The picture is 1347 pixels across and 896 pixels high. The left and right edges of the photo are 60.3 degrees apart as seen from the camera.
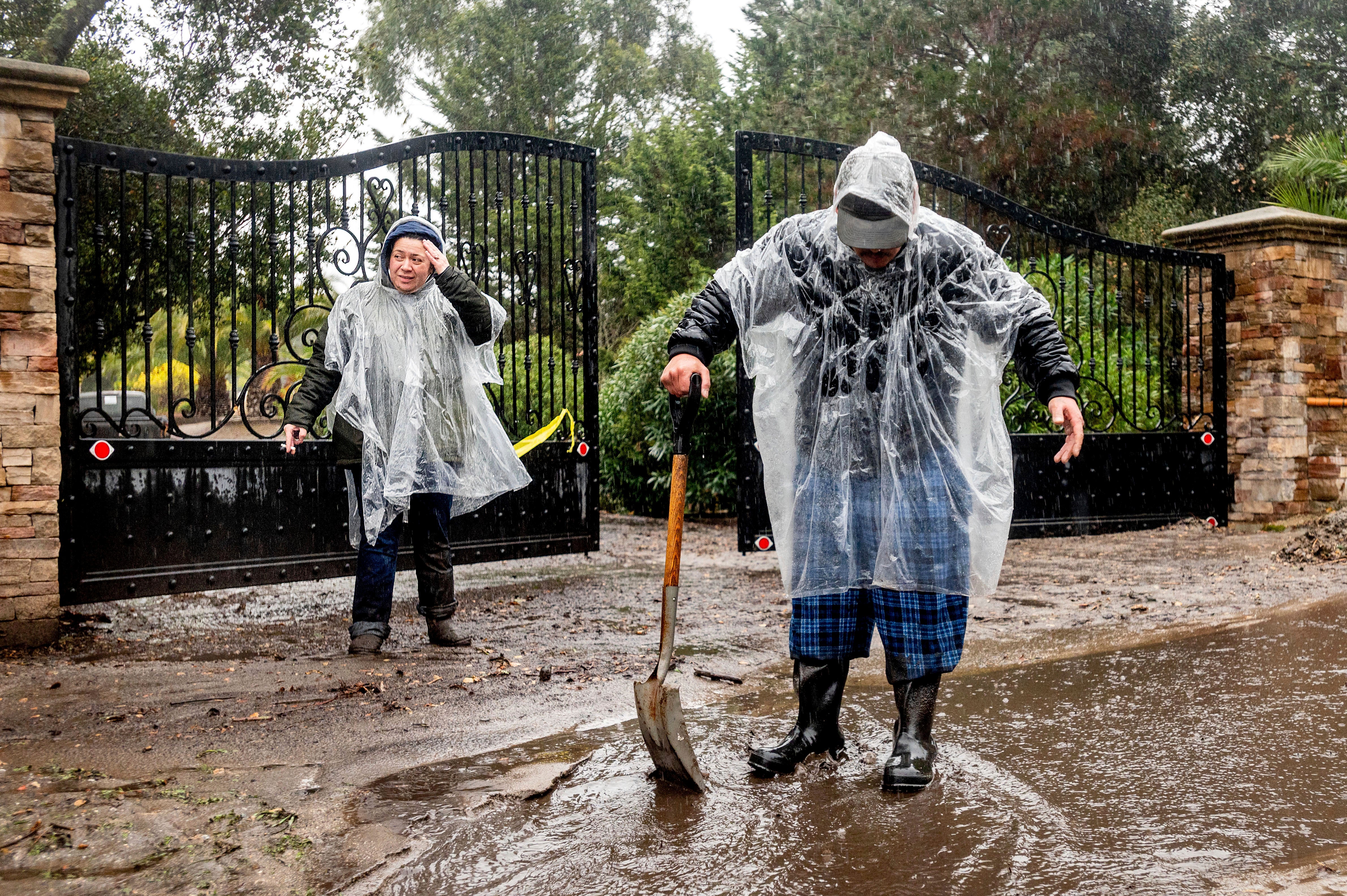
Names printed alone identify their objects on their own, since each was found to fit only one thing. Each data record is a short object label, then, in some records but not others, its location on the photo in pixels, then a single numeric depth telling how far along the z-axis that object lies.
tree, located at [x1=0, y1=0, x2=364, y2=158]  14.12
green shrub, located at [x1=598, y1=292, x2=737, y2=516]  10.73
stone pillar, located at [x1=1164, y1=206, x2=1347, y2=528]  9.19
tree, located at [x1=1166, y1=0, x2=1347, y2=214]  20.48
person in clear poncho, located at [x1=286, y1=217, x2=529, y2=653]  4.57
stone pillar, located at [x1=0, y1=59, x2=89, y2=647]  4.89
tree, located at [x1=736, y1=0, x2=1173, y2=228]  20.23
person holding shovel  3.06
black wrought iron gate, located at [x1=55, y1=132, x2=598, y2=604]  5.38
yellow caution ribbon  6.84
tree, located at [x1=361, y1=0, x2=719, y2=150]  31.67
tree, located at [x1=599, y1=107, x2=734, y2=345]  20.72
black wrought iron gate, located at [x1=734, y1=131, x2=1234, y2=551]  8.56
